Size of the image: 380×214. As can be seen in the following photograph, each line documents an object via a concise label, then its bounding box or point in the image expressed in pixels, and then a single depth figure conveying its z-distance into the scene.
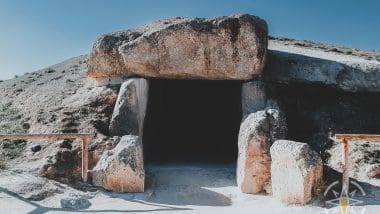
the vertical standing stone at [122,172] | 8.87
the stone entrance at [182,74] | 9.08
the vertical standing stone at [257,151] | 9.06
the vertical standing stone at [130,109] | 10.27
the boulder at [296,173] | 7.62
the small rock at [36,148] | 10.09
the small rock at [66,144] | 9.93
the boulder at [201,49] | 10.59
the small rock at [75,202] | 7.86
